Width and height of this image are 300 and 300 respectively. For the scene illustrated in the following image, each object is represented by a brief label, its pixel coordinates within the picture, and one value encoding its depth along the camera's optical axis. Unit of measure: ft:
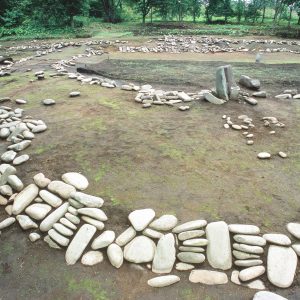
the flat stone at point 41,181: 12.60
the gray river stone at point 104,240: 10.03
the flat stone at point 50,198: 11.73
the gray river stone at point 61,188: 12.06
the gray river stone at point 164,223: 10.52
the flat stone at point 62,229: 10.49
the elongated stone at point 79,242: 9.73
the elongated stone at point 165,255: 9.32
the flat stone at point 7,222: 10.91
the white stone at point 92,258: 9.59
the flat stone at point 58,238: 10.15
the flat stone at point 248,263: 9.27
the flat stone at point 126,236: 10.12
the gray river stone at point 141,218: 10.53
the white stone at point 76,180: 12.53
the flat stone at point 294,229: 10.13
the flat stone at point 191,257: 9.46
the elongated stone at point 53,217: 10.74
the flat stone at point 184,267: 9.29
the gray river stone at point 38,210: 11.17
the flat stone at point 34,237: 10.36
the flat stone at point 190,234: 10.09
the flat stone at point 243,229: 10.19
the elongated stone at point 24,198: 11.51
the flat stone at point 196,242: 9.84
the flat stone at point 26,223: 10.80
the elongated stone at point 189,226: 10.33
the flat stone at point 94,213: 10.96
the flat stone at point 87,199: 11.53
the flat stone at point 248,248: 9.62
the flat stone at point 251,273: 8.88
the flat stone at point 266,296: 8.21
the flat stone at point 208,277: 8.90
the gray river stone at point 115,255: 9.47
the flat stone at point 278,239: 9.80
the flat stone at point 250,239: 9.81
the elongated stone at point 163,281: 8.82
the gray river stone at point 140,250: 9.59
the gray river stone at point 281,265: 8.78
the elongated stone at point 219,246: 9.40
